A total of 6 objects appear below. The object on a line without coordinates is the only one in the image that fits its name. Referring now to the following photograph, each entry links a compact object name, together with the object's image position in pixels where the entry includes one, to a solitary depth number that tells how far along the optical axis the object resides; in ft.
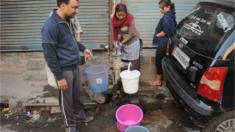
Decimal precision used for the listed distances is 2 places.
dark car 8.50
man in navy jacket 9.05
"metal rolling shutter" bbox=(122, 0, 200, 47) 14.15
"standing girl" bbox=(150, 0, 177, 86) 12.36
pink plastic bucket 10.69
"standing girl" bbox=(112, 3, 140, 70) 12.14
